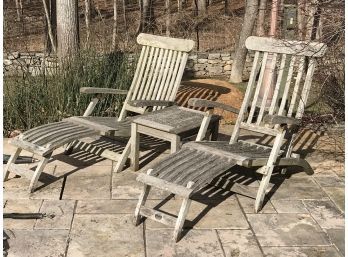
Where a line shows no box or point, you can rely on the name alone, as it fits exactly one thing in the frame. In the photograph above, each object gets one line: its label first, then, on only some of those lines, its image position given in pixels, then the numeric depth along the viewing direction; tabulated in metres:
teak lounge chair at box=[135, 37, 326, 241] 3.82
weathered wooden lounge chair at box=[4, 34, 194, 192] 4.58
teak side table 4.70
